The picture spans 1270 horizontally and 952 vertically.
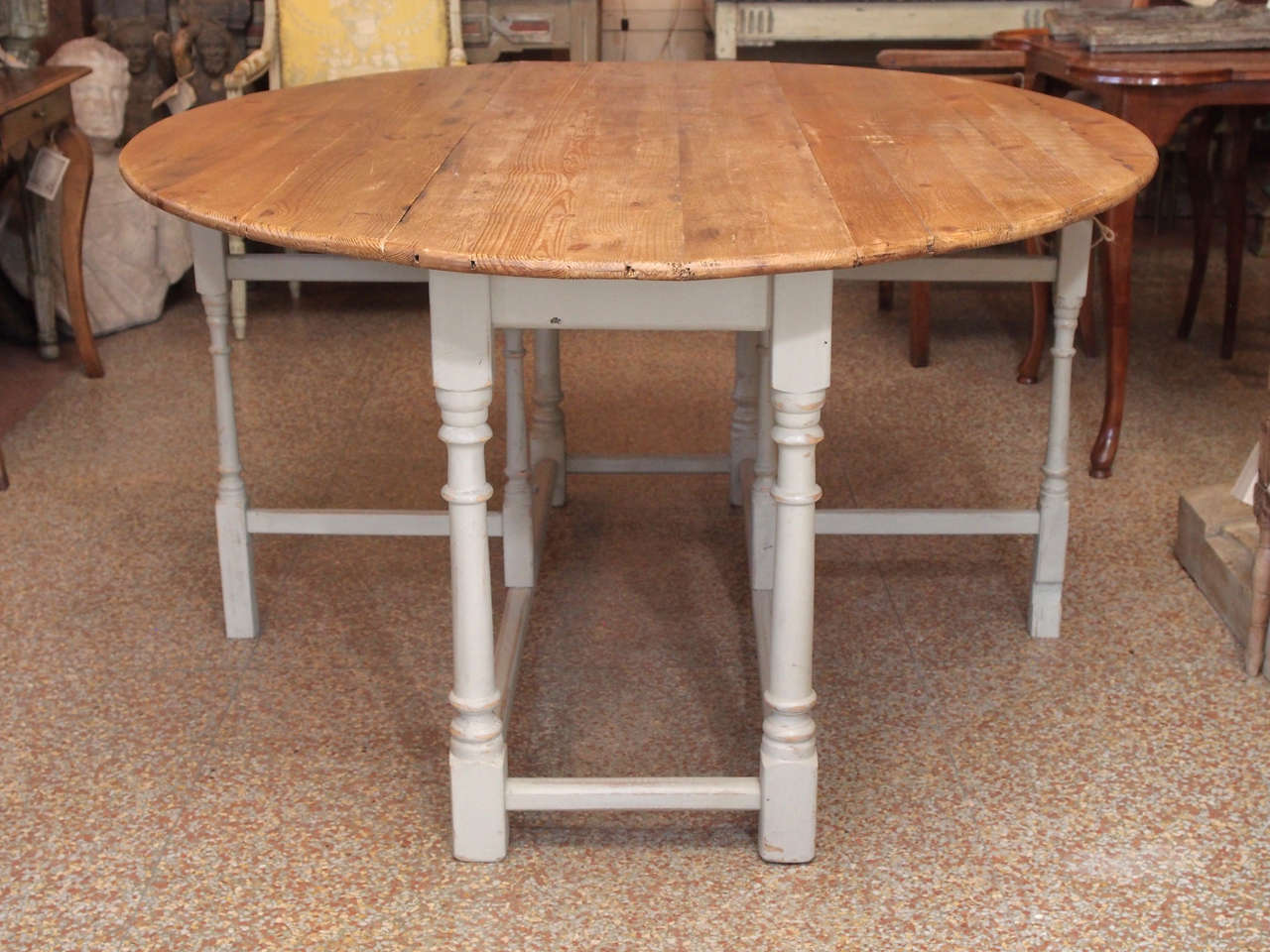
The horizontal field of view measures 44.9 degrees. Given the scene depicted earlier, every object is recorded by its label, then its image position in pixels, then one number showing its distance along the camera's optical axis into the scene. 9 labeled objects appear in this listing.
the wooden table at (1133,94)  2.62
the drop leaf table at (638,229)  1.39
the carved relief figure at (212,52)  4.16
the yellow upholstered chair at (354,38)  3.95
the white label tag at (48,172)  3.35
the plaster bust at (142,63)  4.15
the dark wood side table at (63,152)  3.09
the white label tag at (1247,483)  2.43
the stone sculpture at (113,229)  3.81
